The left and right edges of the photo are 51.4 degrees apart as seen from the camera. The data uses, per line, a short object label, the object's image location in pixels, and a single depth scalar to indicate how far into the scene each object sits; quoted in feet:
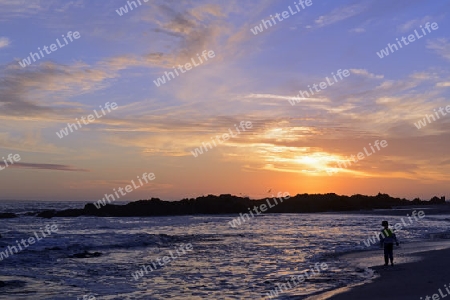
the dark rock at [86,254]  78.06
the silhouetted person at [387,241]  61.26
